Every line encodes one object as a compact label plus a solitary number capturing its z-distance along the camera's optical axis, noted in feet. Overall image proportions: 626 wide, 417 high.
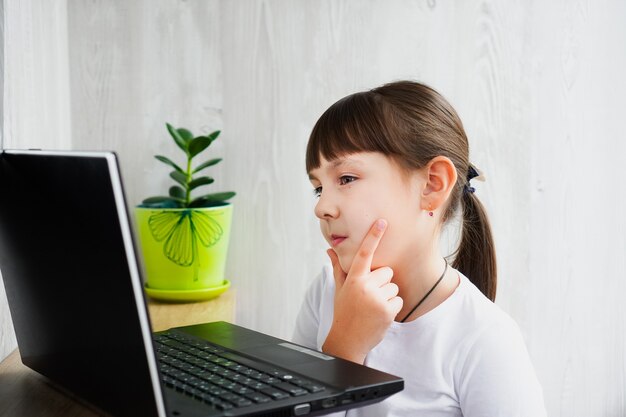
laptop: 1.95
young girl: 3.20
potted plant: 5.14
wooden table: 2.57
